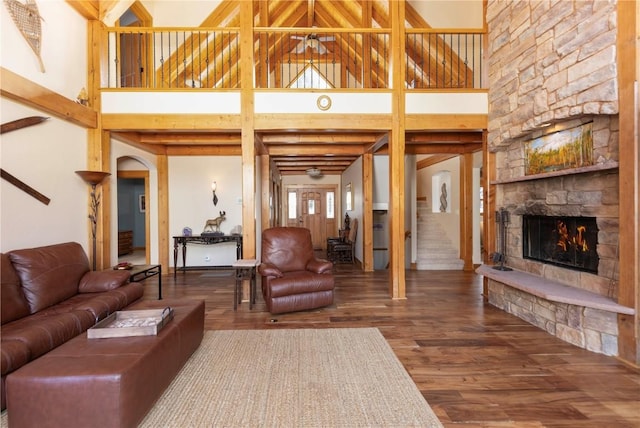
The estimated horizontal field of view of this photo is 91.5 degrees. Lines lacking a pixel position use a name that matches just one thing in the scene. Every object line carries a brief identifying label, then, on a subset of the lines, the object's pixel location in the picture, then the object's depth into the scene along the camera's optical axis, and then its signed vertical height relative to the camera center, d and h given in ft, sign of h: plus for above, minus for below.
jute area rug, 6.19 -4.02
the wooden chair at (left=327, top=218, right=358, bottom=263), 24.71 -2.87
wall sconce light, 21.34 +1.71
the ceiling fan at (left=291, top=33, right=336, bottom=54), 23.34 +14.72
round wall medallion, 14.25 +5.12
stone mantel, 8.55 +1.25
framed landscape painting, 9.53 +2.07
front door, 35.09 +0.63
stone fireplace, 8.82 +1.24
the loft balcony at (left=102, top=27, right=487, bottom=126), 13.96 +5.43
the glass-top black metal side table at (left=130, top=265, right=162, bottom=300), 12.89 -2.38
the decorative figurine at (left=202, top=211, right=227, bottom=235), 20.56 -0.72
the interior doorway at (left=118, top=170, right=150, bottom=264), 30.17 -0.26
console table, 19.95 -1.60
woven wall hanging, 9.81 +6.43
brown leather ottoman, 5.30 -2.97
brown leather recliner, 12.27 -2.51
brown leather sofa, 6.75 -2.46
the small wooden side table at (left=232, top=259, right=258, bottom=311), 13.08 -2.58
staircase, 22.04 -2.67
